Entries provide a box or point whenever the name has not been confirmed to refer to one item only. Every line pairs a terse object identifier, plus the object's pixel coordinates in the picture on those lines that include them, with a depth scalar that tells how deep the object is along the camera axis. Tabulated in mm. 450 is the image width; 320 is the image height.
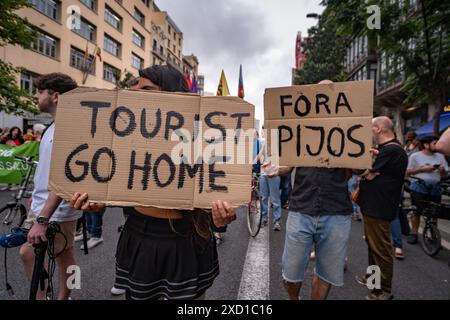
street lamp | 16528
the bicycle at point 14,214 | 4344
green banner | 6488
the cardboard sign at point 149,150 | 1398
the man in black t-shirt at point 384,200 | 2803
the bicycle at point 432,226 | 3912
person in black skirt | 1527
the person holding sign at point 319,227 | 2203
